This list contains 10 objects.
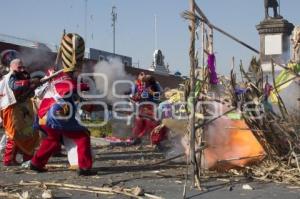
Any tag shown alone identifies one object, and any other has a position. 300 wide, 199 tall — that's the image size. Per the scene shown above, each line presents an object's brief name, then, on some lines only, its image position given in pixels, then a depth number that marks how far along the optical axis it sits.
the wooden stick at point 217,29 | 5.72
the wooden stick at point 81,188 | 5.50
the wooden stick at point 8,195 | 5.38
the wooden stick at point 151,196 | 5.12
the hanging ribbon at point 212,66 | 6.25
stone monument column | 19.55
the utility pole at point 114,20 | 59.50
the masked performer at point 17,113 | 7.98
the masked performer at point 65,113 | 6.92
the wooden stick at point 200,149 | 5.84
